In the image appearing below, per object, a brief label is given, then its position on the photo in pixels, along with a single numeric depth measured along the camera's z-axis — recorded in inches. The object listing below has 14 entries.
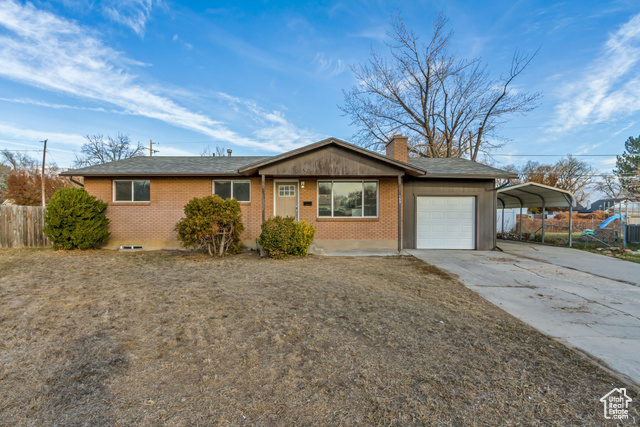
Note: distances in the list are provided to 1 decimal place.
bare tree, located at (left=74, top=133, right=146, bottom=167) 1168.2
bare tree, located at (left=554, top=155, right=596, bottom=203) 1450.5
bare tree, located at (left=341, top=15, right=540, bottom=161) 797.9
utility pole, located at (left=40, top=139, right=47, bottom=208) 954.2
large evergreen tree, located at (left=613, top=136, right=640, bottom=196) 1274.6
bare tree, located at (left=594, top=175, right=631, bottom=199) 1388.0
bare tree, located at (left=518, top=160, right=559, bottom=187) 1439.5
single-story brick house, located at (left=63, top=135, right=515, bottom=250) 408.5
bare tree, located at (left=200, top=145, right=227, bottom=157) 1366.1
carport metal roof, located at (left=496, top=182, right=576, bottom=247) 411.8
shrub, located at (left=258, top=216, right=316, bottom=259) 340.2
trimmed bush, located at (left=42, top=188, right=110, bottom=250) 360.5
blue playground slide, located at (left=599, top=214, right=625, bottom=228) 524.5
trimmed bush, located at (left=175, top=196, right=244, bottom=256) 327.6
